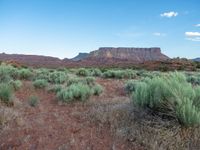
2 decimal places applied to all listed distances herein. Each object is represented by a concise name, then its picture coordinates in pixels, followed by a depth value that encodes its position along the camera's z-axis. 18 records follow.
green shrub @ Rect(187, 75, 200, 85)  7.66
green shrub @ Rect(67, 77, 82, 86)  6.91
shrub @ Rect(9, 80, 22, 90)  6.07
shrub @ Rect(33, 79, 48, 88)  6.59
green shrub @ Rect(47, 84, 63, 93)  5.93
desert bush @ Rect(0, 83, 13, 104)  4.45
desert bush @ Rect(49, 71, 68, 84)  7.56
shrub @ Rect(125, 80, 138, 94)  5.95
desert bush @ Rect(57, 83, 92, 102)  4.85
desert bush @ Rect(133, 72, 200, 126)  2.79
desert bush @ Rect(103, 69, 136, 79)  10.10
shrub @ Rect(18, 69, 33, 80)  8.62
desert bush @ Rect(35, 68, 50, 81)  8.41
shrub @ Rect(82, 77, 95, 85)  7.05
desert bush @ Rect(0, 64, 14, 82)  6.89
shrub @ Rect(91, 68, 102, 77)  11.06
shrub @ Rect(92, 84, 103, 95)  5.56
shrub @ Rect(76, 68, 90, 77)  11.00
